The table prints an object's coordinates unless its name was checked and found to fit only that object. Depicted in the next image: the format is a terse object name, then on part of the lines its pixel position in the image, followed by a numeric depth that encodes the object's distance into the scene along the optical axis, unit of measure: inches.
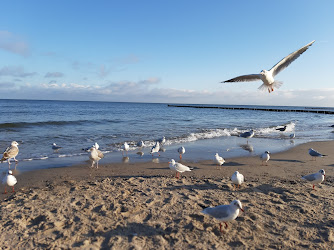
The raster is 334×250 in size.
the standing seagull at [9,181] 224.1
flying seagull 307.9
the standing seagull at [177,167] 277.6
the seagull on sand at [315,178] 239.7
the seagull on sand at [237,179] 226.8
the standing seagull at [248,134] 562.9
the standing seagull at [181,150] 389.4
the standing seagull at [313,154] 373.4
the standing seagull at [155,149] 406.9
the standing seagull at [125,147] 427.2
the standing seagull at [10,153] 335.0
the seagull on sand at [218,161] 321.1
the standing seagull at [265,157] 339.6
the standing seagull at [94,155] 325.7
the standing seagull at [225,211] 152.9
